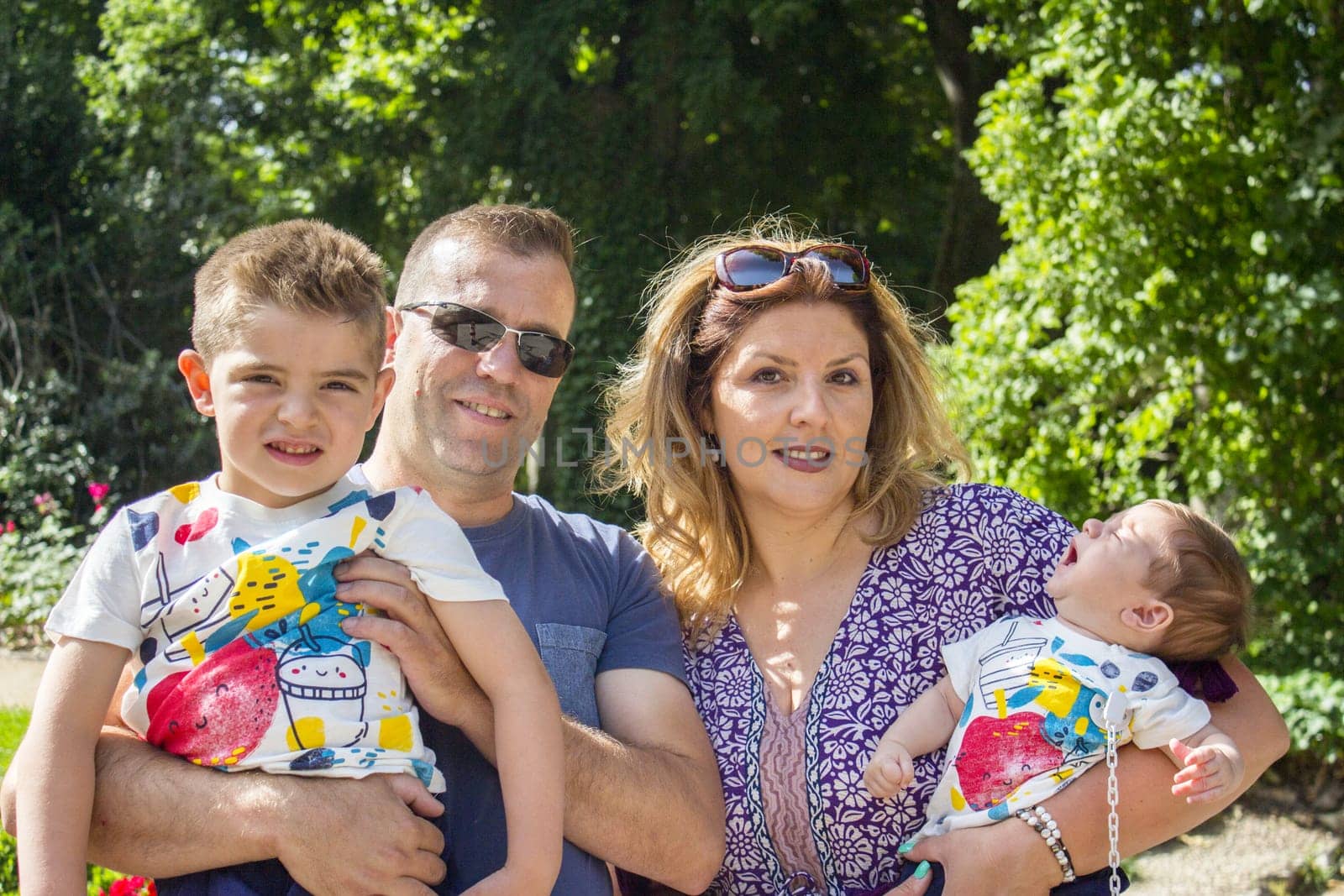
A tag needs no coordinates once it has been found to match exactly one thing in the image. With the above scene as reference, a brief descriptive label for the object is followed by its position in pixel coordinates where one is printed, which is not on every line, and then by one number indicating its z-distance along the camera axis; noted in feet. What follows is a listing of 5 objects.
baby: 7.42
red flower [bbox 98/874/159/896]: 10.07
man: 6.29
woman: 8.04
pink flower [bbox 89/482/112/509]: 26.10
